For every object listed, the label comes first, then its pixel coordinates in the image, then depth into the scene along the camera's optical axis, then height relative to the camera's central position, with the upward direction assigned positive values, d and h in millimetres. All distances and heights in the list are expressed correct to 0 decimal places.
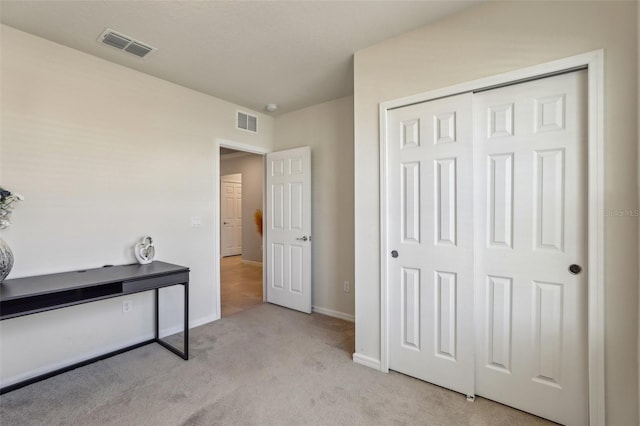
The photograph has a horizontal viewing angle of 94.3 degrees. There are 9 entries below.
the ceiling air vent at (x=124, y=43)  2209 +1319
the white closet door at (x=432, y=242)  2020 -229
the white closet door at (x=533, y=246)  1700 -223
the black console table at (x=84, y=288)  1830 -532
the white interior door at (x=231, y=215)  7836 -99
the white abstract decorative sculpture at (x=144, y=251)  2723 -361
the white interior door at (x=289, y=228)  3680 -220
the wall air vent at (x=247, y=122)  3738 +1153
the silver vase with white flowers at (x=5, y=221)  1945 -60
